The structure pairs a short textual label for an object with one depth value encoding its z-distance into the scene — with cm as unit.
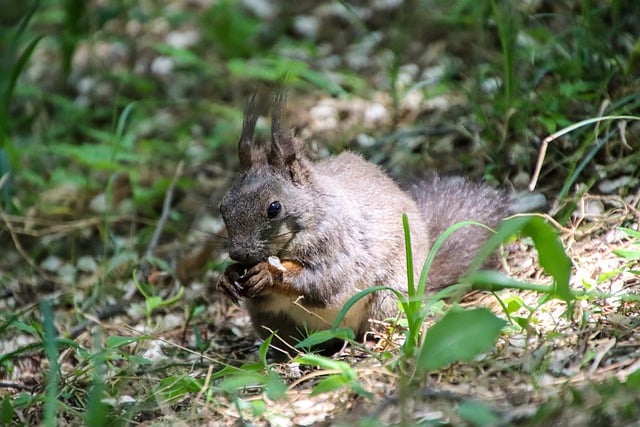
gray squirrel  685
